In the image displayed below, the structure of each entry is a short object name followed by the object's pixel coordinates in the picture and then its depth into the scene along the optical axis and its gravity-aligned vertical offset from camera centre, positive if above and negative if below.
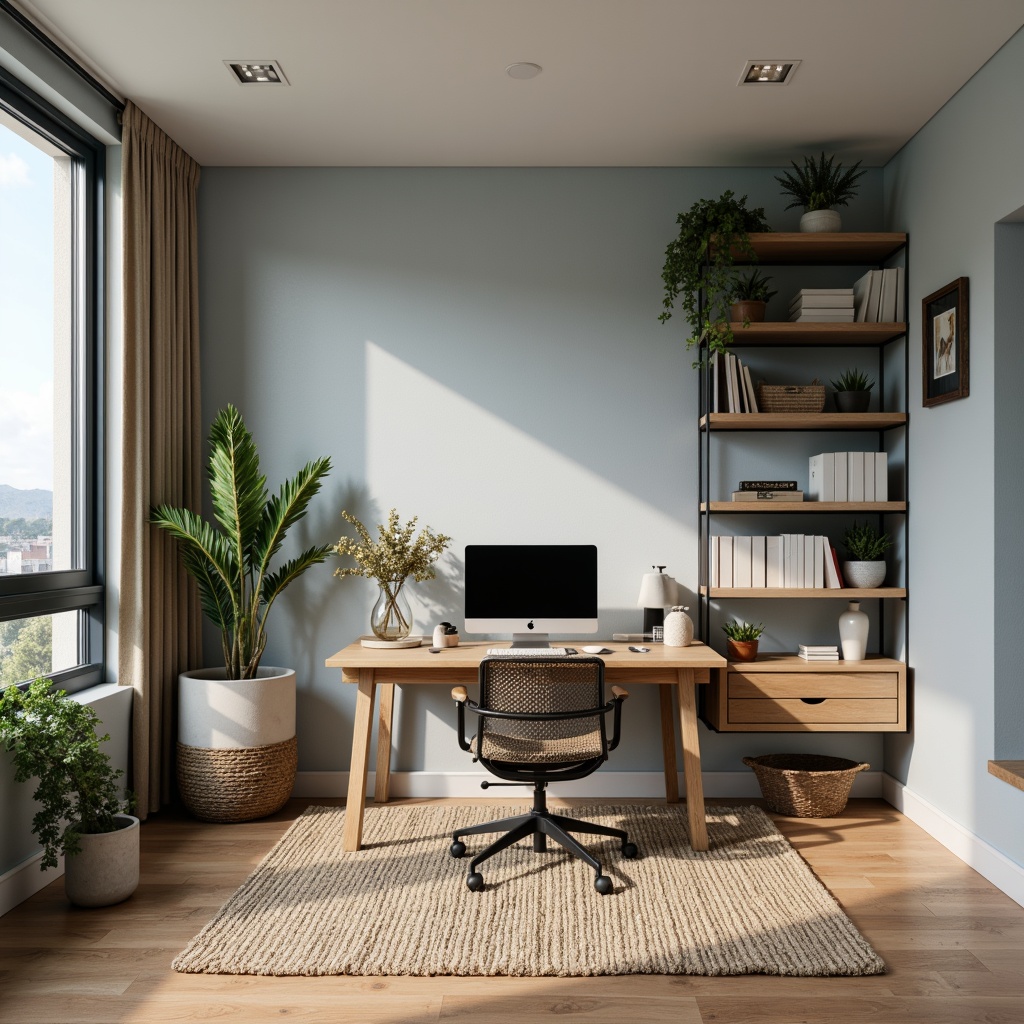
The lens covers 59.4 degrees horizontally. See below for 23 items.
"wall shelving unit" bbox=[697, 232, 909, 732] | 3.70 -0.66
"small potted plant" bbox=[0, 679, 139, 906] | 2.69 -0.87
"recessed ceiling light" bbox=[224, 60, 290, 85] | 3.19 +1.58
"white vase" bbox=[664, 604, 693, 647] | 3.61 -0.49
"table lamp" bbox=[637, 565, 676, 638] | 3.83 -0.38
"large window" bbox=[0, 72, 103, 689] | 3.02 +0.41
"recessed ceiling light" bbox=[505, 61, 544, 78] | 3.18 +1.56
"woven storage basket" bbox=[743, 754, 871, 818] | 3.65 -1.16
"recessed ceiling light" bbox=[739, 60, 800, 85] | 3.16 +1.56
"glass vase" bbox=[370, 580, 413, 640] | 3.78 -0.47
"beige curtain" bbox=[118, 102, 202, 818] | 3.46 +0.33
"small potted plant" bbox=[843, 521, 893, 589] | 3.79 -0.22
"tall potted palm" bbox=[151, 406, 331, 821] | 3.58 -0.58
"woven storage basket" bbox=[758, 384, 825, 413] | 3.80 +0.46
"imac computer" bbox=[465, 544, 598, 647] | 3.76 -0.34
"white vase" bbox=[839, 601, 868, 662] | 3.79 -0.54
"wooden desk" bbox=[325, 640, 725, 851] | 3.28 -0.63
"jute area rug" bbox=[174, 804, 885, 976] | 2.44 -1.24
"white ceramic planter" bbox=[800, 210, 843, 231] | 3.81 +1.22
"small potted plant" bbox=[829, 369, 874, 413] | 3.84 +0.48
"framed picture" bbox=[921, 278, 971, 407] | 3.24 +0.61
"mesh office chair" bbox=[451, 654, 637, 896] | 2.90 -0.71
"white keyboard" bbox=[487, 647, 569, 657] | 3.00 -0.53
